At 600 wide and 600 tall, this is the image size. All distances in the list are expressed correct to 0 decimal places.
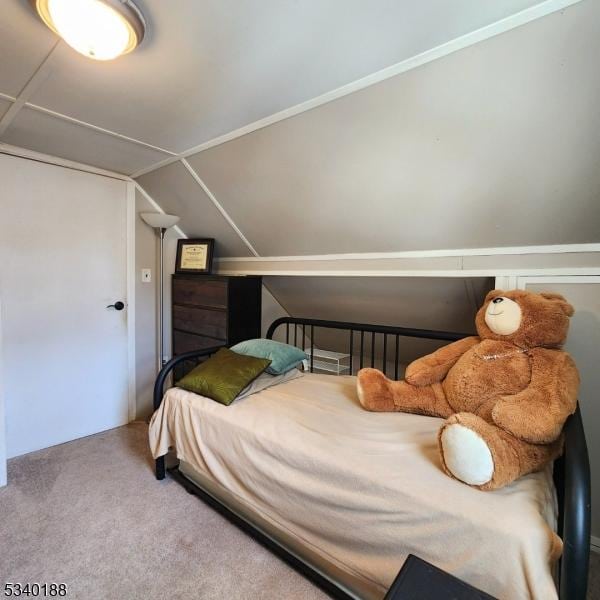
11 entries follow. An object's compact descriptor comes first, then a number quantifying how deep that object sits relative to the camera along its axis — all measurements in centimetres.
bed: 87
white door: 224
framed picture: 282
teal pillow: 208
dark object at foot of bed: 74
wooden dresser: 258
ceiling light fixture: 101
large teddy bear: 103
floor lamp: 264
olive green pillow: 176
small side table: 277
